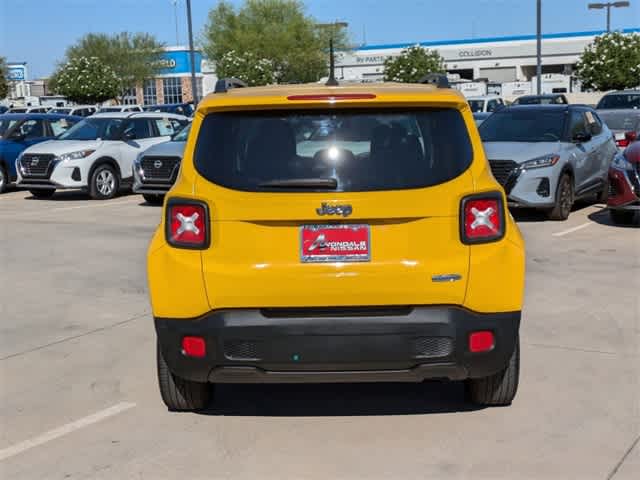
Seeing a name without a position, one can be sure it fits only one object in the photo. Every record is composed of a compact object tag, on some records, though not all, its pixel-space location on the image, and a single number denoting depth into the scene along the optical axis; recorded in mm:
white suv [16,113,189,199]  17500
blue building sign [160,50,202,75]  88562
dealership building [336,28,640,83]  88562
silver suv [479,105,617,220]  12359
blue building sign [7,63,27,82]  106038
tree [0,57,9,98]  61531
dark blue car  19450
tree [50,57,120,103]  56562
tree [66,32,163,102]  67438
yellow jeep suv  4234
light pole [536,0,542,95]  35969
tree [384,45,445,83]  68812
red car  11562
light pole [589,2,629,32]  52412
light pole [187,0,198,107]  34247
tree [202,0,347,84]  69812
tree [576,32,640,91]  59219
